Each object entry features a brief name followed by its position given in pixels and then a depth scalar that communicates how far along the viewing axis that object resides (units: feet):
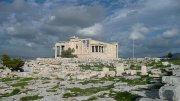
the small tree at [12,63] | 127.52
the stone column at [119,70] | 80.39
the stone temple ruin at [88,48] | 230.18
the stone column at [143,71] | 75.16
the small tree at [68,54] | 212.53
